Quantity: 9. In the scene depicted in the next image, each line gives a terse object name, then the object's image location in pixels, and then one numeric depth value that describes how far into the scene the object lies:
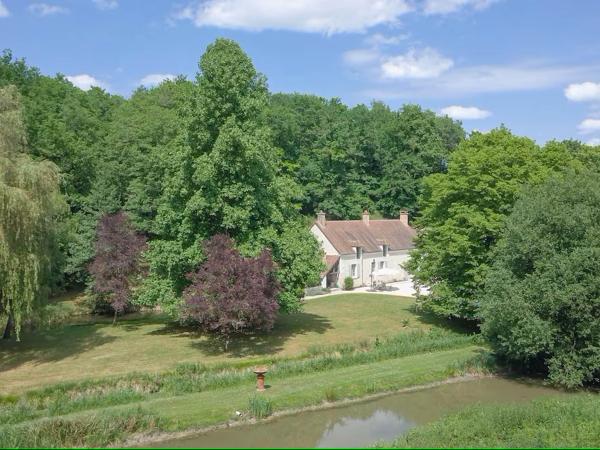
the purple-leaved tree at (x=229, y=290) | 25.36
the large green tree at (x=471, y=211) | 31.25
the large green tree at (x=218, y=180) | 28.20
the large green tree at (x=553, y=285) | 21.55
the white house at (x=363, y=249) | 48.19
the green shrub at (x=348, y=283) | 47.34
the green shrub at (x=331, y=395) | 20.42
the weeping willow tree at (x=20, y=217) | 22.77
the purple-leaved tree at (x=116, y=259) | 32.88
